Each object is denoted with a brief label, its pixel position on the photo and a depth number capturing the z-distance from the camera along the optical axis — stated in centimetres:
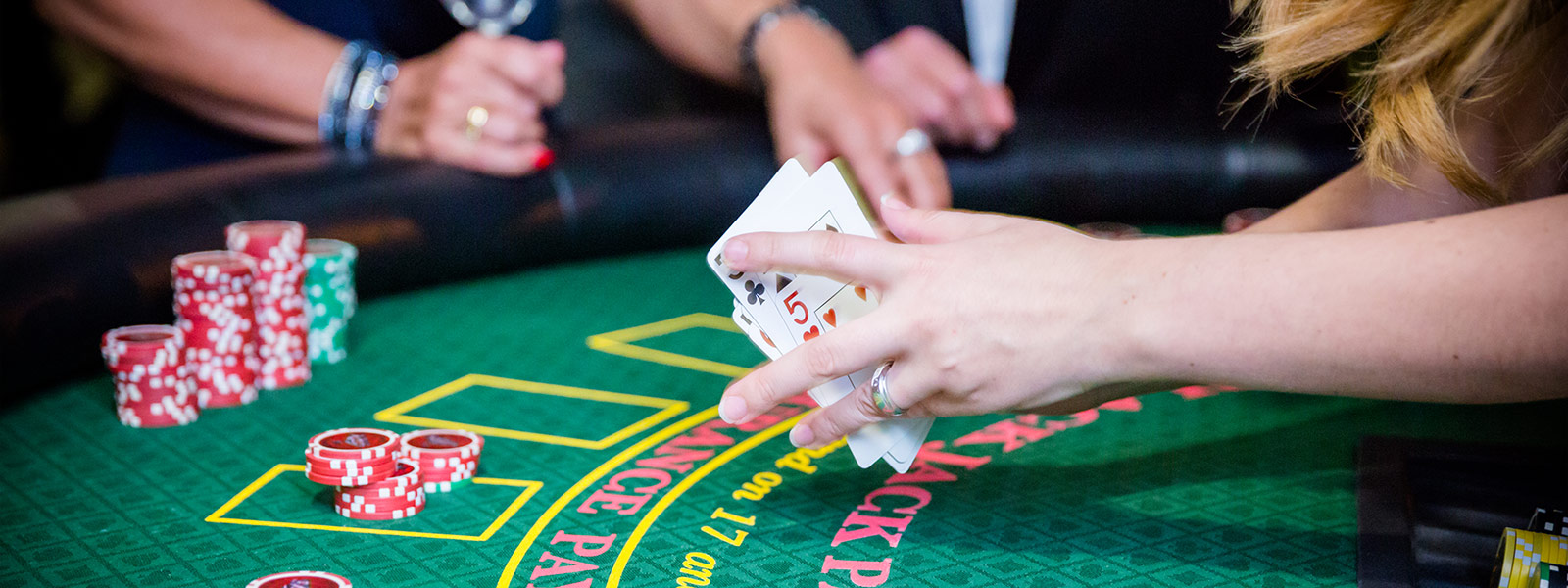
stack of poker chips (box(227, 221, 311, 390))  141
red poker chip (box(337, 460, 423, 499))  122
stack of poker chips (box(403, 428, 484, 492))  125
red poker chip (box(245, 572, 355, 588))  114
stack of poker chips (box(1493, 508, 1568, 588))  112
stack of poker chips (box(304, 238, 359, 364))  145
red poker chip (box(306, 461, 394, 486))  122
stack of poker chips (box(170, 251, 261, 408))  138
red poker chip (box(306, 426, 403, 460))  123
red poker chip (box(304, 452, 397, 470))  122
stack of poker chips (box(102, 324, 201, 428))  133
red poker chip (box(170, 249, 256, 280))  138
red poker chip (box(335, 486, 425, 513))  122
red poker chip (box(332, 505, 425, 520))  122
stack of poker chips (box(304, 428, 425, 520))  122
